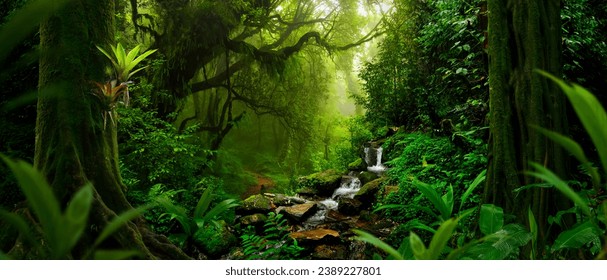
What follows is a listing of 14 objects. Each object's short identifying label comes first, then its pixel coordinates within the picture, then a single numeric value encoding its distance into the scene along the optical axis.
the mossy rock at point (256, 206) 5.54
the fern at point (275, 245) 2.77
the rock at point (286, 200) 6.34
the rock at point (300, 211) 5.46
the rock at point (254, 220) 4.99
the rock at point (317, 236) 4.23
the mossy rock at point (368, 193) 5.78
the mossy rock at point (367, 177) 7.25
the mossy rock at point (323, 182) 7.48
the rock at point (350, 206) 5.61
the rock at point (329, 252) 3.90
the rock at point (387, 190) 4.97
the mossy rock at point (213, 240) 3.96
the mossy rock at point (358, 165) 8.27
